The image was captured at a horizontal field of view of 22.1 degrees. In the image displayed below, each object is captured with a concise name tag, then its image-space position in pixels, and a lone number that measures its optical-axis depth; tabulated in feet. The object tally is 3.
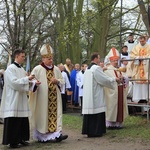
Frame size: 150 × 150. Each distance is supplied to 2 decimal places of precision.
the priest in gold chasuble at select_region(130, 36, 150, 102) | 38.47
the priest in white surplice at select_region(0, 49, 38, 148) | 27.43
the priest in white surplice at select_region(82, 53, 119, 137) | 31.50
